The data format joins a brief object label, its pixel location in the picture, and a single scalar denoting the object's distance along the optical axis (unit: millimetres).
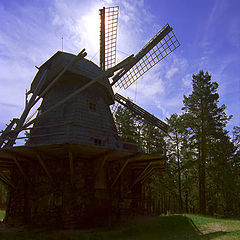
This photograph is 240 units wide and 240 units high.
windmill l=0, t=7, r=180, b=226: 12512
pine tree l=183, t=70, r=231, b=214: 25781
